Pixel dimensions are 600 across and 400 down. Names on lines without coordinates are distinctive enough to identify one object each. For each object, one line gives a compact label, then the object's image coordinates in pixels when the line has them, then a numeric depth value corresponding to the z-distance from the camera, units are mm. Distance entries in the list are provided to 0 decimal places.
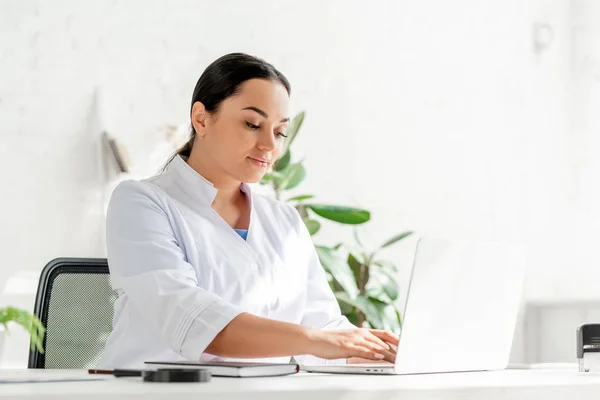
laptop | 1935
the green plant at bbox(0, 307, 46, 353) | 1491
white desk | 1548
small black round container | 1685
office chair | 2637
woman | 2165
